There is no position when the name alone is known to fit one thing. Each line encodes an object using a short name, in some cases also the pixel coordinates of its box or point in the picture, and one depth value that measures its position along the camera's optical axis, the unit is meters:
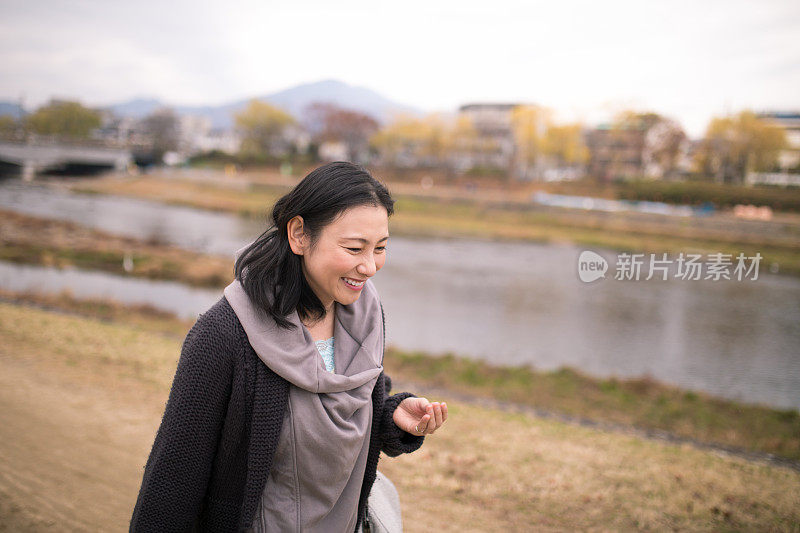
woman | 1.42
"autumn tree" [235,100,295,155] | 63.75
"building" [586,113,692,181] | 42.94
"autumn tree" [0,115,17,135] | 35.03
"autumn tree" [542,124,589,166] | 47.31
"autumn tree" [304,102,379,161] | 60.84
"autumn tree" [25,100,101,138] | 40.01
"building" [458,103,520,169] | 59.03
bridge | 35.41
